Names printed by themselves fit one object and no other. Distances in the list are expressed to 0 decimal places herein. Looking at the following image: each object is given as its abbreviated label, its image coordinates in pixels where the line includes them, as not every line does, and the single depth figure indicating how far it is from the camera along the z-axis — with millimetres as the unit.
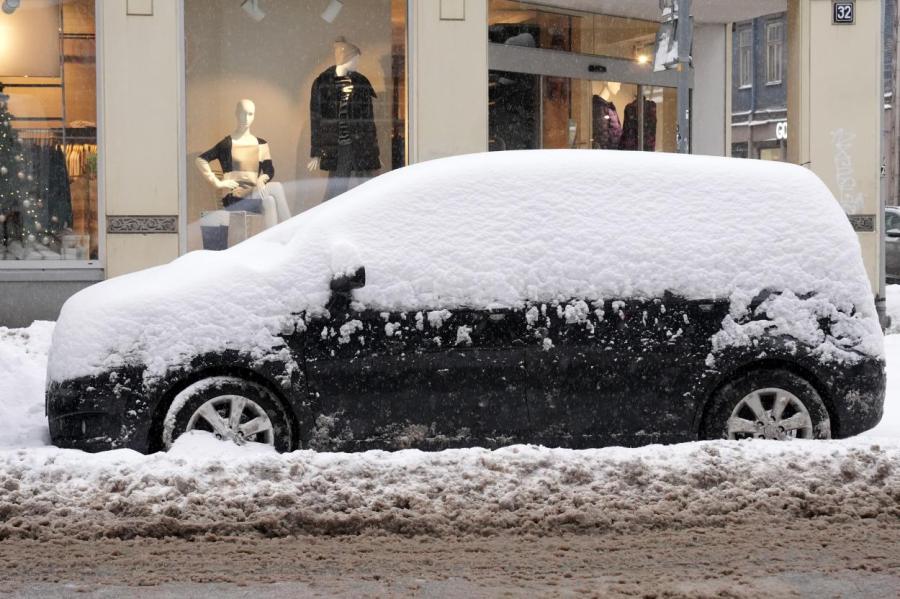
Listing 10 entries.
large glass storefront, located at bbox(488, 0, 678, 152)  14641
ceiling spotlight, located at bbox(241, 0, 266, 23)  13984
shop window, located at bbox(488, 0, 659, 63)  14586
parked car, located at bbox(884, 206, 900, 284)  21516
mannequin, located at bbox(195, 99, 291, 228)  13727
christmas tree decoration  13305
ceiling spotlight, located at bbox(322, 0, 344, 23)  14180
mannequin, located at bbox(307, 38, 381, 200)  14023
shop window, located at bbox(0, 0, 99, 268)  13180
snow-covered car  6648
